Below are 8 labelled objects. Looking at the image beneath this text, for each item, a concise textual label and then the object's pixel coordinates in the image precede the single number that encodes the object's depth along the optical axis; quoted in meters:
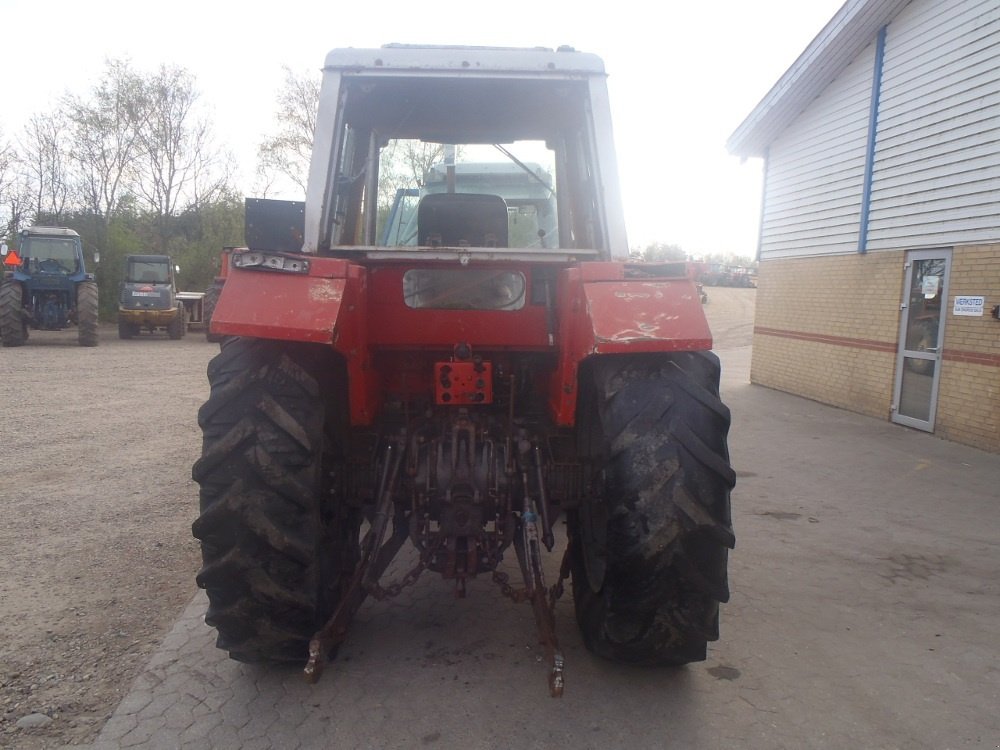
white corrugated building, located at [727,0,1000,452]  8.62
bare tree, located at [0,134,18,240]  27.98
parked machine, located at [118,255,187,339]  22.42
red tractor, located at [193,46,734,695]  2.87
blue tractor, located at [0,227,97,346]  19.59
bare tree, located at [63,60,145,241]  31.17
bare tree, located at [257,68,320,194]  31.31
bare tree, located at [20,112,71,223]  30.25
